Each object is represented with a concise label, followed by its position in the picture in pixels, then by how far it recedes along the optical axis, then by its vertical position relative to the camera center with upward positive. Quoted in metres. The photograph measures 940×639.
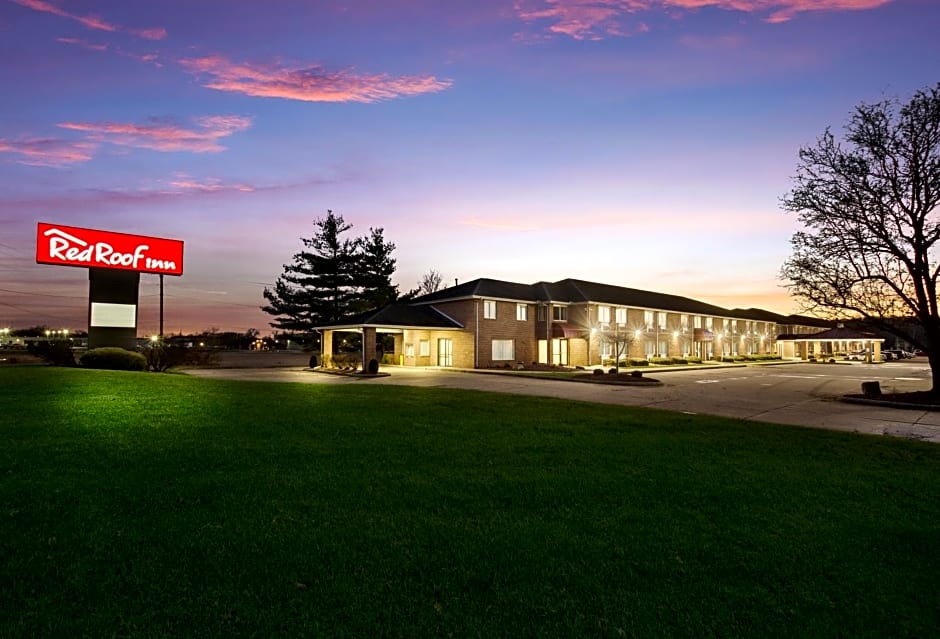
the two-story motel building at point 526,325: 34.88 +1.43
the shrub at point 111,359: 21.02 -0.54
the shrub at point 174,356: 27.58 -0.65
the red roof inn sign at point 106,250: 22.06 +4.38
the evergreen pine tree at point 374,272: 50.09 +7.26
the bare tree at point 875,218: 18.20 +4.74
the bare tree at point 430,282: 66.31 +8.20
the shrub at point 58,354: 22.36 -0.36
